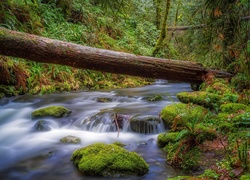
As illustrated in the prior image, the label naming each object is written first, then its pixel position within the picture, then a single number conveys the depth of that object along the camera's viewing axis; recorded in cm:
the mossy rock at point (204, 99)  571
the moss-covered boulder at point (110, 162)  395
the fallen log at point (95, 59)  480
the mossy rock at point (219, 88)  605
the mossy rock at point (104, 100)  861
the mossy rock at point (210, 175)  324
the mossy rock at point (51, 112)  677
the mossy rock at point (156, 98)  849
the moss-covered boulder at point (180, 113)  500
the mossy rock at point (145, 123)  567
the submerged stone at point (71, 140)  557
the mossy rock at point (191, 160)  396
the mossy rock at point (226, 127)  439
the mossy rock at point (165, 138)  488
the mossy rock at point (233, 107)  497
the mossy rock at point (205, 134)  443
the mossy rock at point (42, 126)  631
